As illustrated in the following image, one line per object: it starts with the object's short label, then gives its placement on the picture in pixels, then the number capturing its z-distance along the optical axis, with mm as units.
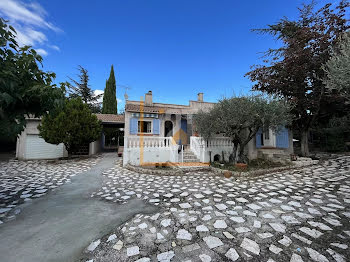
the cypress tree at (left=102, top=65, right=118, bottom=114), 23484
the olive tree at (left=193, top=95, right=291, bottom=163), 7273
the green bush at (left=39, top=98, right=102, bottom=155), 10352
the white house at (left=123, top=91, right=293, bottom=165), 9258
